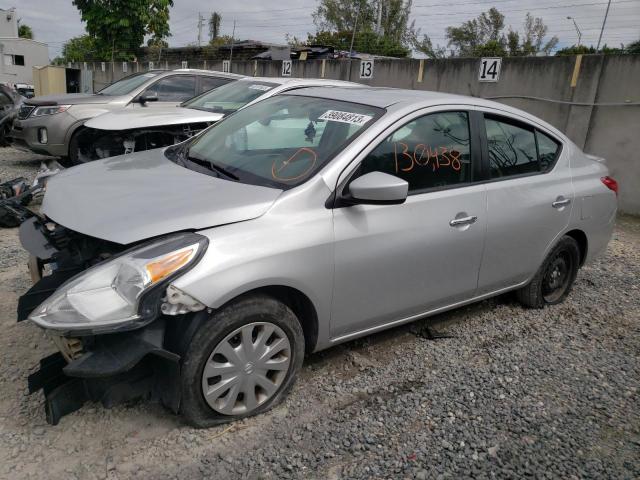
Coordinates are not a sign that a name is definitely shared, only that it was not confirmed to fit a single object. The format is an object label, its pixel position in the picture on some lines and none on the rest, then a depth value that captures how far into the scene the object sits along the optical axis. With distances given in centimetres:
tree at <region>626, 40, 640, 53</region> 1773
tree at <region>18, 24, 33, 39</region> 6263
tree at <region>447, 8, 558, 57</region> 3488
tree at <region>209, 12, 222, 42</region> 5950
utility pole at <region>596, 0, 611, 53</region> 1090
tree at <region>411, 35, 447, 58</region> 3431
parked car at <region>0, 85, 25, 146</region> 1029
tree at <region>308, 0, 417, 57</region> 3212
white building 3931
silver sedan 244
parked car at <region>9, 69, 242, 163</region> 827
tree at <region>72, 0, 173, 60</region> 2381
